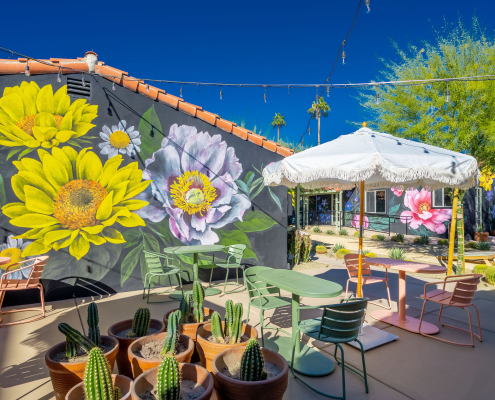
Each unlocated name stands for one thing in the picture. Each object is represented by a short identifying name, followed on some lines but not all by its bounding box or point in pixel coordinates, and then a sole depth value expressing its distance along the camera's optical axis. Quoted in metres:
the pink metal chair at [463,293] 3.42
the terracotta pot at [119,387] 1.83
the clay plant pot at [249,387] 1.90
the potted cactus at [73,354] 2.13
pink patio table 3.76
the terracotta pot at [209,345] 2.40
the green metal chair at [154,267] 5.03
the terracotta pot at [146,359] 2.17
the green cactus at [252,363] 1.98
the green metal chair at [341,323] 2.48
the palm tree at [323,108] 29.41
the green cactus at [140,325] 2.72
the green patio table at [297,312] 2.77
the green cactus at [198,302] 2.98
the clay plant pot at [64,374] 2.12
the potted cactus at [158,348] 2.20
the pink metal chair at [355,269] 4.62
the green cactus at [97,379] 1.72
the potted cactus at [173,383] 1.76
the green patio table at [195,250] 5.24
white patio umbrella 3.07
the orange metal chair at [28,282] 4.24
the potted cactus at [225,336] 2.42
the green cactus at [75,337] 2.21
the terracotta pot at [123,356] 2.55
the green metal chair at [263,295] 3.41
